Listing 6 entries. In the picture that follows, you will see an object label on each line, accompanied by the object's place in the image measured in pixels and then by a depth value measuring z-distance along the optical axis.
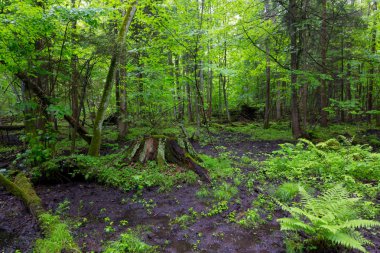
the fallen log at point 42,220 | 3.23
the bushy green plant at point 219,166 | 6.54
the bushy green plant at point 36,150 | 6.27
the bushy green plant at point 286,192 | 4.95
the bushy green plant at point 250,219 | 3.98
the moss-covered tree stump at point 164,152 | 6.73
